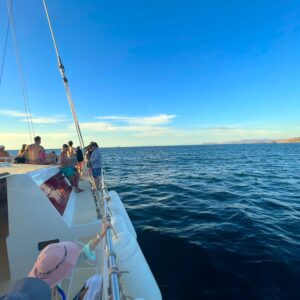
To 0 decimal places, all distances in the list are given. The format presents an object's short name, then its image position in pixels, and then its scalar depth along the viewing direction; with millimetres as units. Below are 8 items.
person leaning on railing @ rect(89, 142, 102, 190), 9020
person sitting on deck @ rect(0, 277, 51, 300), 1270
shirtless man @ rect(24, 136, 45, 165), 8375
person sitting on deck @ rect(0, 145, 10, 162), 10148
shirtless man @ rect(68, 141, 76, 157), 10362
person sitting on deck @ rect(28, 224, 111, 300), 1788
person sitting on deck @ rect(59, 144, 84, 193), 7420
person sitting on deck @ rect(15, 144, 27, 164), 8862
